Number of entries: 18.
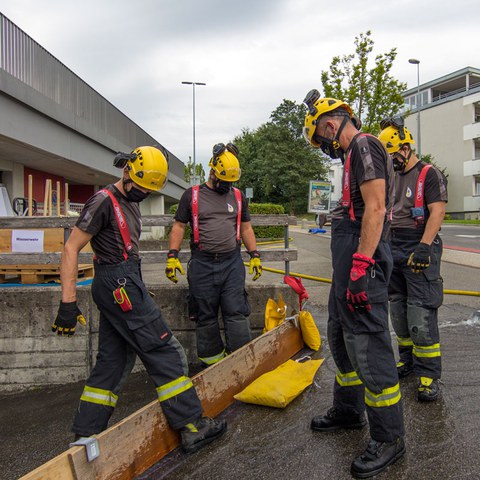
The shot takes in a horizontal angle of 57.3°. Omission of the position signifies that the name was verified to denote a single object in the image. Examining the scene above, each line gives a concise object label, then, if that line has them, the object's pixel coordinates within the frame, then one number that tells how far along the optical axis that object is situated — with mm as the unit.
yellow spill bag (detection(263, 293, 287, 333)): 4395
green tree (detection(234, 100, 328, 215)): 52625
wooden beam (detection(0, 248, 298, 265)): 4359
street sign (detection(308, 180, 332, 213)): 18242
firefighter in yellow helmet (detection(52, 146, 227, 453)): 2723
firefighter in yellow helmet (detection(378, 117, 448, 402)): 3395
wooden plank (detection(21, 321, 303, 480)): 2068
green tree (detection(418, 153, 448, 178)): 38503
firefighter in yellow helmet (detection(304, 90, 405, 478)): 2428
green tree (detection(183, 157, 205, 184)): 57850
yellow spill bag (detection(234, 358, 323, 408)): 3229
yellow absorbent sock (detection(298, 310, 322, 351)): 4426
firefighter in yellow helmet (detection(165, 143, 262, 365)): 3893
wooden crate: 4723
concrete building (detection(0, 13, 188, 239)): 9227
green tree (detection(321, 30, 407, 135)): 17062
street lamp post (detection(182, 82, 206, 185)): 31141
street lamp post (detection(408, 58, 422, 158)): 32469
